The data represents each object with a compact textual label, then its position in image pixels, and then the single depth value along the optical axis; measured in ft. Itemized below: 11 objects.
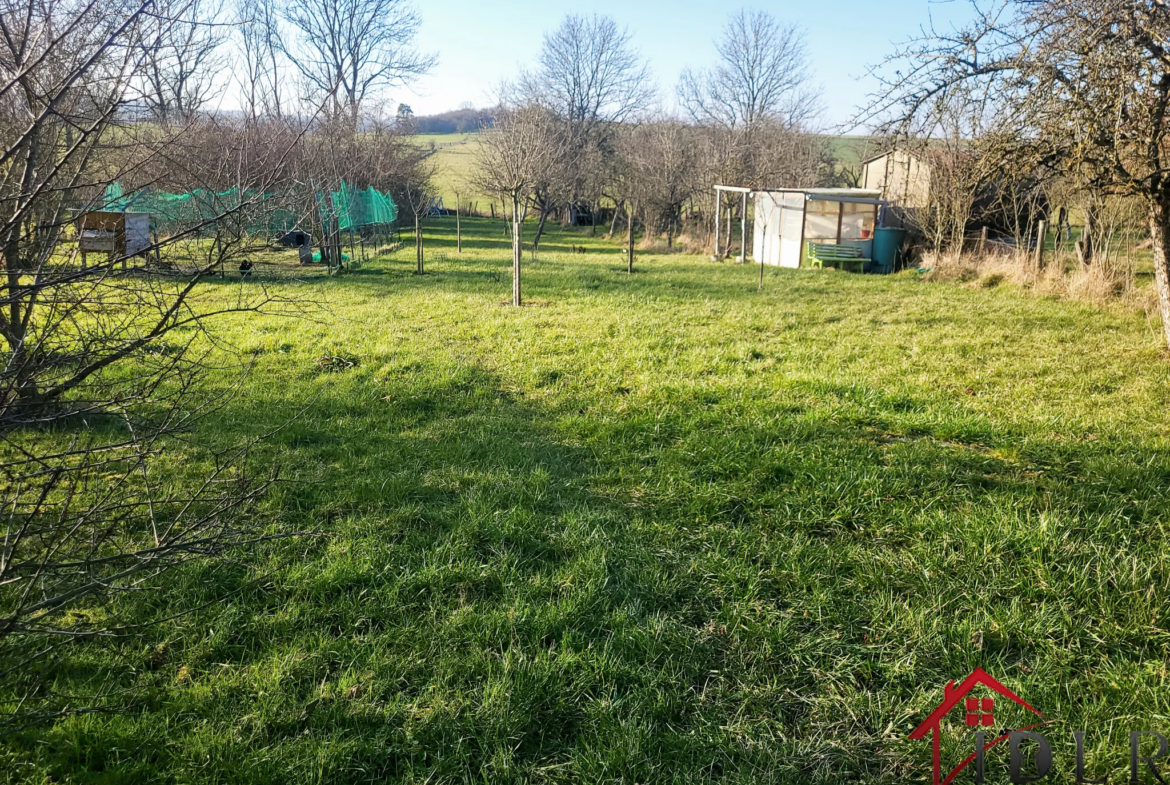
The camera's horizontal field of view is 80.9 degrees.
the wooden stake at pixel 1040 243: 48.73
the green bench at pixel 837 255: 63.98
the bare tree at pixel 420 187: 53.91
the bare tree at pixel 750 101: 128.36
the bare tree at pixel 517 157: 42.01
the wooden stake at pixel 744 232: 68.52
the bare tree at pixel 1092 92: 21.03
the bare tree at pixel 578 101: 129.49
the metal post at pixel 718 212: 74.59
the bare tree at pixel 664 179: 92.53
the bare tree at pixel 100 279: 6.35
